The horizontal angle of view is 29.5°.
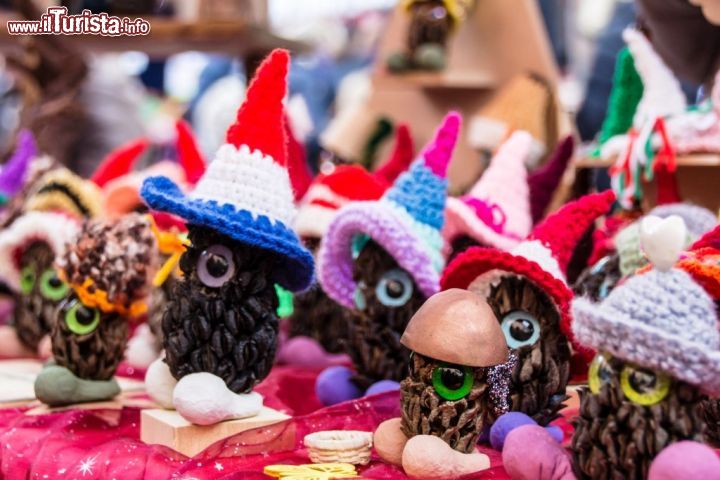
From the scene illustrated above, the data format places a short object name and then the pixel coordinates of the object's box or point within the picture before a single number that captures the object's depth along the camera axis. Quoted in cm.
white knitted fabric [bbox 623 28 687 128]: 67
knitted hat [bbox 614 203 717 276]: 57
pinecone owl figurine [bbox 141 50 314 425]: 55
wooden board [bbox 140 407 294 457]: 53
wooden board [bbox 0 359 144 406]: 63
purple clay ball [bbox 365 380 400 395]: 58
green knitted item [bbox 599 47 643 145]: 74
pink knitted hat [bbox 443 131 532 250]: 62
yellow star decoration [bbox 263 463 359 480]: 47
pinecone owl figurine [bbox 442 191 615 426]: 53
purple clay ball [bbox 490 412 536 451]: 51
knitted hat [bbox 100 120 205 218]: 71
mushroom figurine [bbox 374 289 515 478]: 47
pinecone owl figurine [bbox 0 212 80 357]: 73
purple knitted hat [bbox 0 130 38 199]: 85
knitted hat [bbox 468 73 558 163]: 87
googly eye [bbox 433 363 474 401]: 48
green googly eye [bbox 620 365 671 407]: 42
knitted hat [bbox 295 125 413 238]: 68
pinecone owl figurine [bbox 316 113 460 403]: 58
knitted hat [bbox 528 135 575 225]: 68
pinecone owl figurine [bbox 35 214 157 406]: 61
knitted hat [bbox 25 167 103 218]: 76
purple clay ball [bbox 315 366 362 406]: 61
